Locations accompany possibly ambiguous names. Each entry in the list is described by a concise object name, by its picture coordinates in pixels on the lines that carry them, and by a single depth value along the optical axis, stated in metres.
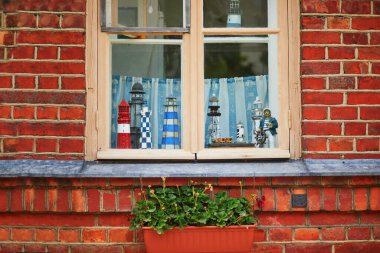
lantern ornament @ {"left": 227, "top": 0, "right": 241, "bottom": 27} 4.16
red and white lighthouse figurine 4.04
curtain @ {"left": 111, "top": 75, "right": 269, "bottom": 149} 4.14
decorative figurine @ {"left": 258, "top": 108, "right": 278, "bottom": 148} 4.05
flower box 3.55
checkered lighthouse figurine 4.08
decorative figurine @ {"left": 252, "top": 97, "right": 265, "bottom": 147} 4.14
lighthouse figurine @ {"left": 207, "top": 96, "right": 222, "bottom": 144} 4.11
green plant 3.54
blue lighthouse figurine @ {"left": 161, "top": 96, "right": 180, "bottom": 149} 4.05
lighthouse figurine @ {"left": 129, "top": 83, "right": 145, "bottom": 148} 4.12
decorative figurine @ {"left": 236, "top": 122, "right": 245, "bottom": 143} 4.12
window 4.01
